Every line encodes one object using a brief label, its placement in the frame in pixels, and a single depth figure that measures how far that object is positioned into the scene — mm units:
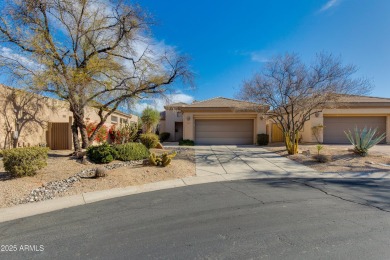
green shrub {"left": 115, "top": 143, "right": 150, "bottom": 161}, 9663
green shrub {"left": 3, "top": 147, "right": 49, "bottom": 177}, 6027
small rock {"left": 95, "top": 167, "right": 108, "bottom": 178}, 6621
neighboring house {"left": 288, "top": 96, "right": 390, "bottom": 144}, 17594
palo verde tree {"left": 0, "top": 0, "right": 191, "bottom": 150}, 8344
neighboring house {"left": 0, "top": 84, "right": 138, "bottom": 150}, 11516
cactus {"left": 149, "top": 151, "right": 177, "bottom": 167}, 8352
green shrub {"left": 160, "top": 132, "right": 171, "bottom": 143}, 24234
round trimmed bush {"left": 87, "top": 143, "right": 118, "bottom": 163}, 9094
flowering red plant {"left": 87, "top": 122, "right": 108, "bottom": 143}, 14172
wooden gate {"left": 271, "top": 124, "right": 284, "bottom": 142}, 21812
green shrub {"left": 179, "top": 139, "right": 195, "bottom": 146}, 18184
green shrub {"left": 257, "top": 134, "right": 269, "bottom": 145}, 17906
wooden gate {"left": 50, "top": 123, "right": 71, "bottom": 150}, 12820
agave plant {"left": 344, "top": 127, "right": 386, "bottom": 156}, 10602
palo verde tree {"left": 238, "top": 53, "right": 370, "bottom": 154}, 10953
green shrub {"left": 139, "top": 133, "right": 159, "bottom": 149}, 13725
